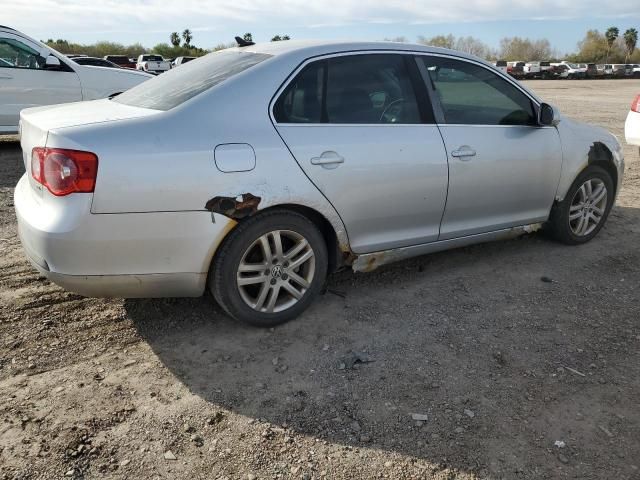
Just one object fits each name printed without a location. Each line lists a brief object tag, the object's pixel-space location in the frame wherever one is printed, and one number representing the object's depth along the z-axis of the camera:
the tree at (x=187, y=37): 79.12
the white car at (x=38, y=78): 8.70
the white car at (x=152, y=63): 35.31
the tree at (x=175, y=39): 77.55
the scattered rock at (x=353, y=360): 3.14
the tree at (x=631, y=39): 94.31
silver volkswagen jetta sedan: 2.90
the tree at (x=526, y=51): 92.81
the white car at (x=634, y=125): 8.10
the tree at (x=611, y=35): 94.14
